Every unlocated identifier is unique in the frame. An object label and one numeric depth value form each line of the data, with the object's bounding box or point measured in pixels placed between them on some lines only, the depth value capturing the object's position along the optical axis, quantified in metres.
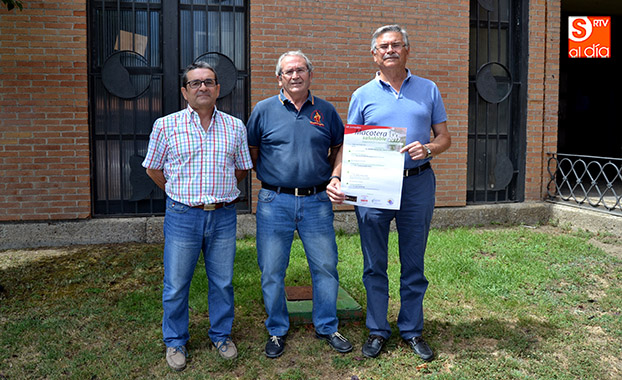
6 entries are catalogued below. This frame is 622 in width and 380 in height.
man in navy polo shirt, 3.61
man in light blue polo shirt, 3.53
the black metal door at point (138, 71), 7.14
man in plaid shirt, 3.44
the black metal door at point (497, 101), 8.34
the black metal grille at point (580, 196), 7.75
